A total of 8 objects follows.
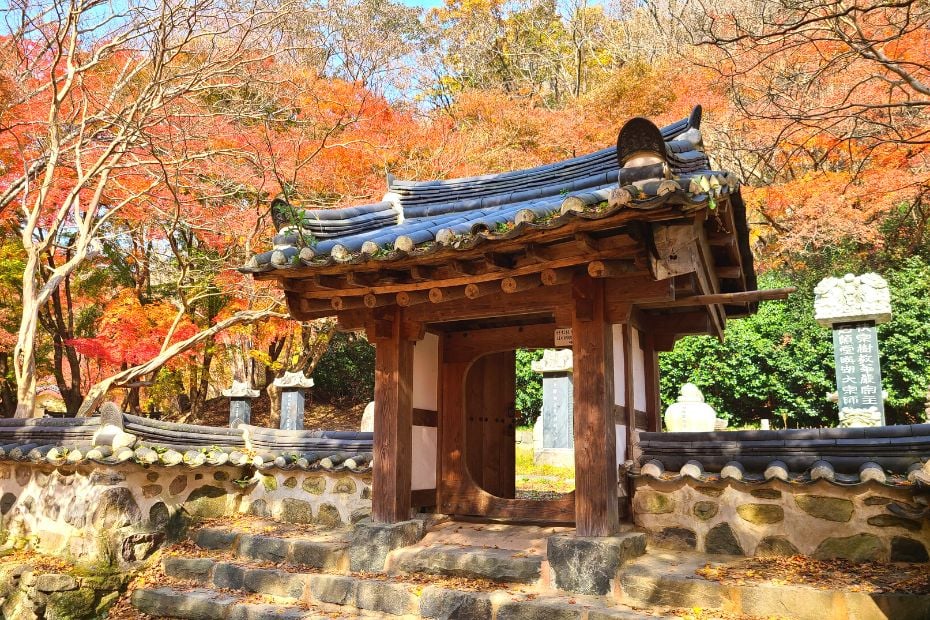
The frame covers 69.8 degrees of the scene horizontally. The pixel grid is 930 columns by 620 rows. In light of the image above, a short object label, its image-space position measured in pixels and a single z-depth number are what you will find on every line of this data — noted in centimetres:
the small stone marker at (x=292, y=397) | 1370
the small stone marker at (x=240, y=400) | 1367
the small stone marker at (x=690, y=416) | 1385
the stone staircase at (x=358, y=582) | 496
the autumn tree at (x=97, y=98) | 839
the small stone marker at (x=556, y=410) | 1462
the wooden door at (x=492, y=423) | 751
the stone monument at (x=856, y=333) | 1046
